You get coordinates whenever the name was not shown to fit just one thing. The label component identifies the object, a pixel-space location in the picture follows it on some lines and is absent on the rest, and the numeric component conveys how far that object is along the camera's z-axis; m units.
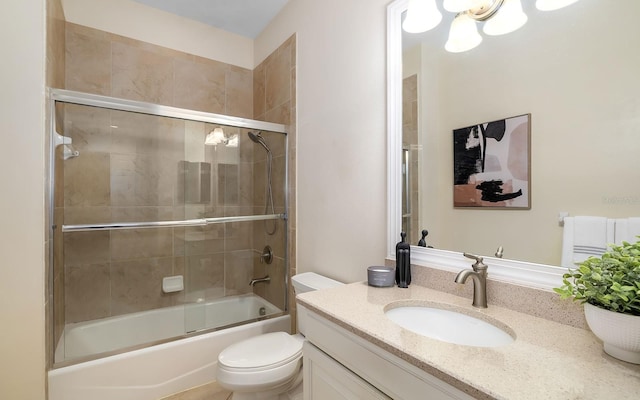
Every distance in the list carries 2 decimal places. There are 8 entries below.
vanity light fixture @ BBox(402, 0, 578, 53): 1.02
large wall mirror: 0.81
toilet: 1.40
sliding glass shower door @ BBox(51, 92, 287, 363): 1.78
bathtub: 1.61
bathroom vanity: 0.59
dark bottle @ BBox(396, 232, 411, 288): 1.27
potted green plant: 0.63
